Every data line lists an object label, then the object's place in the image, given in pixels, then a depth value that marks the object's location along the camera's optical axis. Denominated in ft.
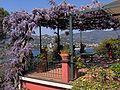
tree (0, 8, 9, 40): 18.58
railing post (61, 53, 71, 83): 13.78
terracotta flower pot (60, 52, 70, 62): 13.76
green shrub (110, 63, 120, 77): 11.97
